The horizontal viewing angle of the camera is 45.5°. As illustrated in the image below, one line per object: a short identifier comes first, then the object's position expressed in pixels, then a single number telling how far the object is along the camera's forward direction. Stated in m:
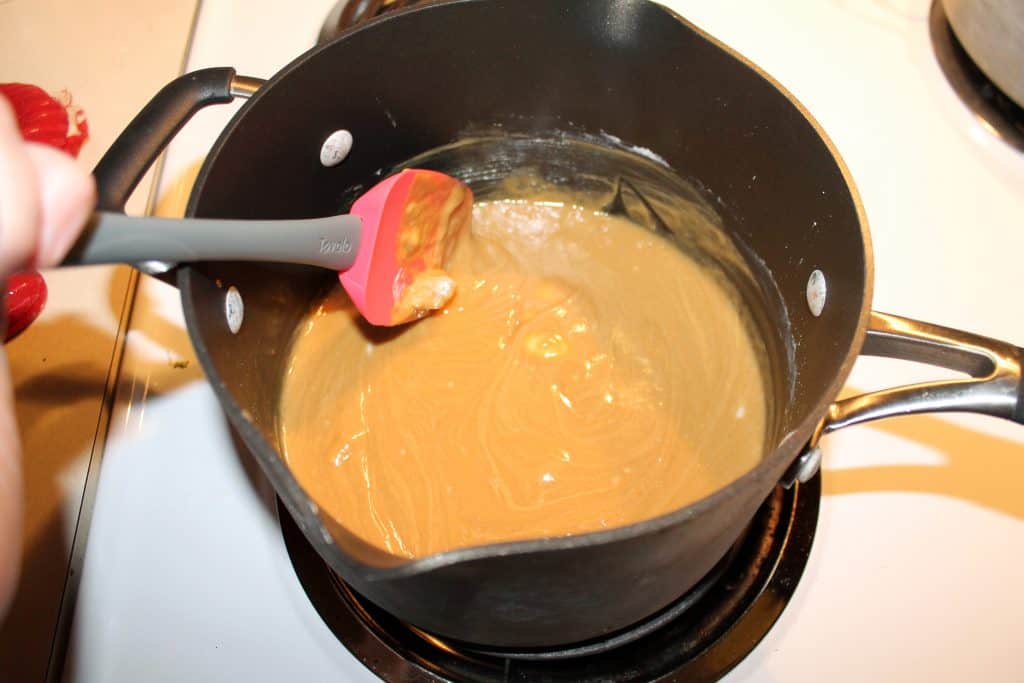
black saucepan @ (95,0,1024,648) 0.30
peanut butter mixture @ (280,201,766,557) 0.39
